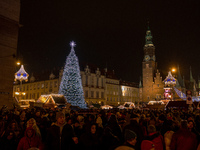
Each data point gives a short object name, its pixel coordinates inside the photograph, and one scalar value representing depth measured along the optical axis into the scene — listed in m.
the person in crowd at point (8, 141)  3.64
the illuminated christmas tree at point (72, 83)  23.85
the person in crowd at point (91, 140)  3.64
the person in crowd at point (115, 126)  4.42
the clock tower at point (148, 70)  60.41
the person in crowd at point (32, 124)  3.95
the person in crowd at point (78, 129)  5.24
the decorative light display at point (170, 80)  39.48
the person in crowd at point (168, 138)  3.62
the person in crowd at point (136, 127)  3.97
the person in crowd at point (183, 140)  3.45
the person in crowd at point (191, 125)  4.70
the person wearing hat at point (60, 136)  3.68
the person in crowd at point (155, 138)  3.46
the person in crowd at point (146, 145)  2.75
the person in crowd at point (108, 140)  3.49
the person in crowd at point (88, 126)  3.83
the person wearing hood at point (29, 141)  3.41
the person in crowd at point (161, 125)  4.68
